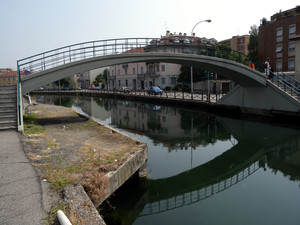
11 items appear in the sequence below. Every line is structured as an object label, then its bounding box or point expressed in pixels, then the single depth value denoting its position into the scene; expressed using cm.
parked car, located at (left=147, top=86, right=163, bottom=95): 3953
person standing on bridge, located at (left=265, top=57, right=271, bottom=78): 1914
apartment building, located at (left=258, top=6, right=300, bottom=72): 3791
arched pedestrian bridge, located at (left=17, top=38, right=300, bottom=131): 1374
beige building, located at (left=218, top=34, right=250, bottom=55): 6612
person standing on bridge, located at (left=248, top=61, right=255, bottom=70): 1961
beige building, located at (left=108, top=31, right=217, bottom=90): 5291
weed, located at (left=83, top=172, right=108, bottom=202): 496
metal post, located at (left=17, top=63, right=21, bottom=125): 983
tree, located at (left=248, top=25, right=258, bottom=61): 4866
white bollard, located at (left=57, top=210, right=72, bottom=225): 343
